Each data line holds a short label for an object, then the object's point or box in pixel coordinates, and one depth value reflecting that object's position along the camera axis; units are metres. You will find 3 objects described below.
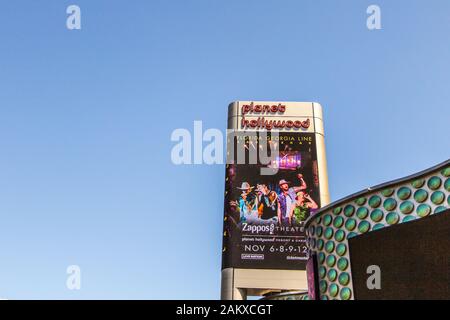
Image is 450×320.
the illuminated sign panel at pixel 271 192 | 47.25
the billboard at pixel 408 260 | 19.19
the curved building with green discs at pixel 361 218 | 20.11
